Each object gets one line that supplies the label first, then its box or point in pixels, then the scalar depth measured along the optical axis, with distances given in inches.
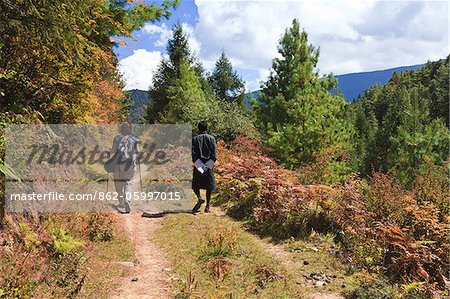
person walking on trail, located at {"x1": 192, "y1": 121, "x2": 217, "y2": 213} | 367.2
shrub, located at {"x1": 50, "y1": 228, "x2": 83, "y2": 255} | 208.6
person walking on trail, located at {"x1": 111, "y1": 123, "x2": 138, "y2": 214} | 372.2
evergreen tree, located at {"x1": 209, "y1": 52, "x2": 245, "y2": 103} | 2073.1
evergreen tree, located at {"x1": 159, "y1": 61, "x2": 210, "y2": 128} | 921.5
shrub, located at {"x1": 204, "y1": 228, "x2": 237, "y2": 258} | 250.2
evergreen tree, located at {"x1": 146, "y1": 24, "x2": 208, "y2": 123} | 1593.3
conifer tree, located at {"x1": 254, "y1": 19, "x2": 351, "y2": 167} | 563.8
